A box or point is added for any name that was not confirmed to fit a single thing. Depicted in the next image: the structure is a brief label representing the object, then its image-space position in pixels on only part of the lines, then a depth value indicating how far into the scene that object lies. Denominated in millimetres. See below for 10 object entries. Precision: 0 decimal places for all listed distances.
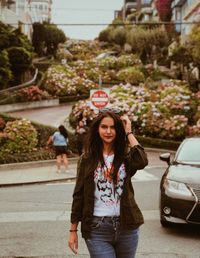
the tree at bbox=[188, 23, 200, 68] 34077
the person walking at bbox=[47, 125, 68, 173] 14105
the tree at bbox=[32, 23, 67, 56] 62058
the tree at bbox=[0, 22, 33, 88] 32342
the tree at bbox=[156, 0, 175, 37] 67466
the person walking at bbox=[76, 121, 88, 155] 16385
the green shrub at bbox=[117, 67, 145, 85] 40573
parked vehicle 6669
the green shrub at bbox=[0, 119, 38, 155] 16099
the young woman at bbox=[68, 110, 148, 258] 3435
